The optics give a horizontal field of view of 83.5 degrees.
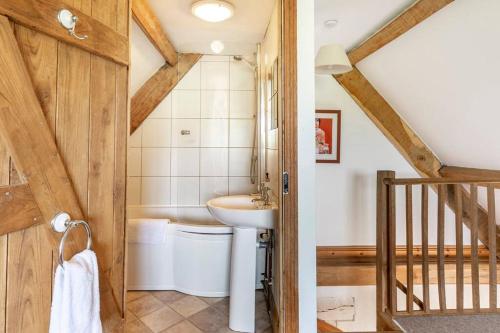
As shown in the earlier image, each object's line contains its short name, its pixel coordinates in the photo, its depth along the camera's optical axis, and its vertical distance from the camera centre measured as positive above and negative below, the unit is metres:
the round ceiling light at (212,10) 1.97 +1.18
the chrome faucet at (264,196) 2.09 -0.18
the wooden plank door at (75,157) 0.80 +0.06
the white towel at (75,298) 0.85 -0.40
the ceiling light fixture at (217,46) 2.67 +1.23
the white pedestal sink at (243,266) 1.84 -0.63
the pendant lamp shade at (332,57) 2.11 +0.89
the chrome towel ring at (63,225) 0.88 -0.17
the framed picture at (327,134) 2.98 +0.42
